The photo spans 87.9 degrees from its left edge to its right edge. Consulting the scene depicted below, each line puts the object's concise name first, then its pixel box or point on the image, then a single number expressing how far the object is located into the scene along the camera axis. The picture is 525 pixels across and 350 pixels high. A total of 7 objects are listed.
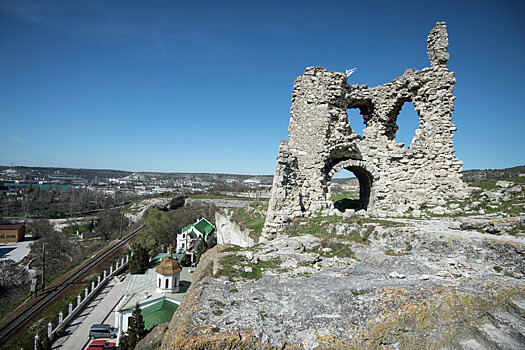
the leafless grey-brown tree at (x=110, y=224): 71.57
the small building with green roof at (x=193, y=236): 46.09
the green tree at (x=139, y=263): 35.22
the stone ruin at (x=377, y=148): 12.14
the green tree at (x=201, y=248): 39.41
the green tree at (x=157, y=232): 55.70
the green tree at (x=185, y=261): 37.88
